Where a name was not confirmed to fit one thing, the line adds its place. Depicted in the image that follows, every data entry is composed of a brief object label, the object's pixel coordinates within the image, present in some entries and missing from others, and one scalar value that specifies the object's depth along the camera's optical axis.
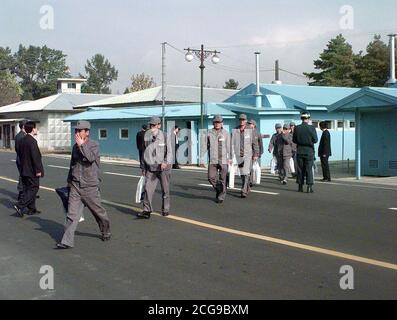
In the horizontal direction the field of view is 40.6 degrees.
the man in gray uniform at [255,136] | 12.82
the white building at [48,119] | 47.47
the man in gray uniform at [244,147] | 12.27
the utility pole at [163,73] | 26.70
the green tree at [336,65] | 49.72
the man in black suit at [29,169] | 10.26
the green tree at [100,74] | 124.94
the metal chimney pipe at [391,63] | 24.30
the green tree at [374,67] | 45.75
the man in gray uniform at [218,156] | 11.24
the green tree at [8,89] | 83.16
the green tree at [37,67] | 106.44
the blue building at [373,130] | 17.69
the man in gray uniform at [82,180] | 7.50
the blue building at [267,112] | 25.69
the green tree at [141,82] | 82.44
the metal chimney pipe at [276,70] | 51.81
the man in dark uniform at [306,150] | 13.12
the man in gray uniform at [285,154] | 15.66
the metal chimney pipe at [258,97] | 27.31
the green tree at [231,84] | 106.06
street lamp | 25.83
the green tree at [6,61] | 108.06
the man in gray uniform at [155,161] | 9.52
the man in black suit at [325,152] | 16.52
